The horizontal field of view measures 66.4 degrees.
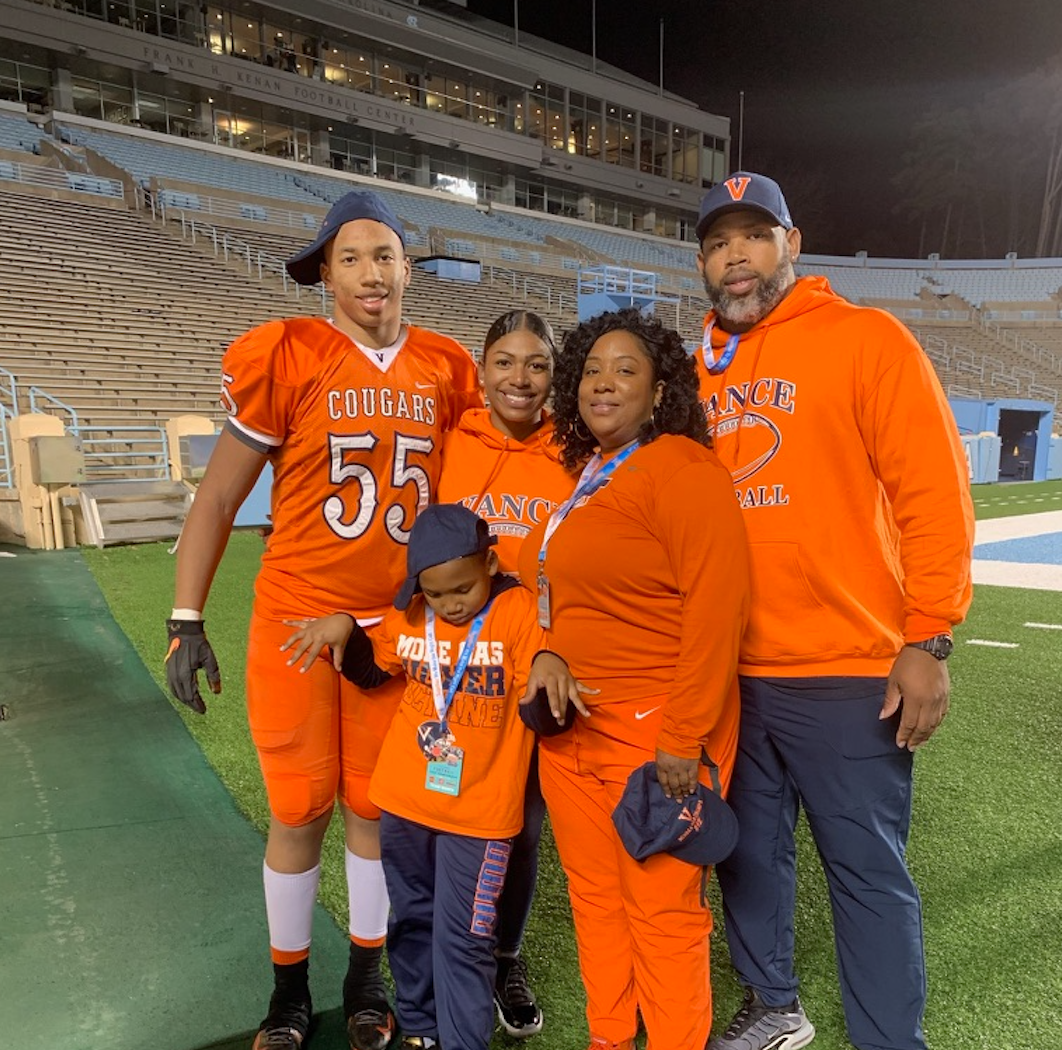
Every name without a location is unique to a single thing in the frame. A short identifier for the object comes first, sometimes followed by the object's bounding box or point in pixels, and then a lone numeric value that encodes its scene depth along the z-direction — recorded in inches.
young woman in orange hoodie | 85.6
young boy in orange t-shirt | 73.6
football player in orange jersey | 81.3
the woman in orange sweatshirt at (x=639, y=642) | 67.6
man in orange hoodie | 72.3
